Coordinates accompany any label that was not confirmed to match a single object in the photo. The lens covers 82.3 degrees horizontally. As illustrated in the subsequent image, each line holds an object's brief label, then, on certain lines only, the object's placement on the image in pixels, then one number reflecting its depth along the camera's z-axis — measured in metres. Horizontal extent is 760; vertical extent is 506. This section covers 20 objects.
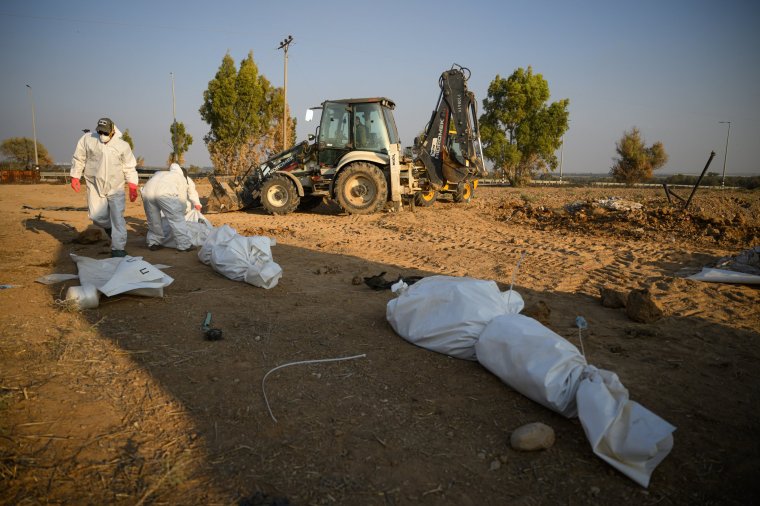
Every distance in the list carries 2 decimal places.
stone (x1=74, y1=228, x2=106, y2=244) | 6.60
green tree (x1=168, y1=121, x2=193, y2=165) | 29.38
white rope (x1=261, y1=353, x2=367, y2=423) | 2.61
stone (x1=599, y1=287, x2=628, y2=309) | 4.15
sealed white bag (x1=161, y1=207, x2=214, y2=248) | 6.61
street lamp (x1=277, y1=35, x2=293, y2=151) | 23.73
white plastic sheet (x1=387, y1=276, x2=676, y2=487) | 1.92
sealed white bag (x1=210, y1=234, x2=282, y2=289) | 4.59
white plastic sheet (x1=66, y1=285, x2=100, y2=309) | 3.63
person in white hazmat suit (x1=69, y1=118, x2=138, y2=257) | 5.82
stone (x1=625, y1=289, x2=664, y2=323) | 3.83
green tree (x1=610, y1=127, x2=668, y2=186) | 32.50
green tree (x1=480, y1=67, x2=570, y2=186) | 28.36
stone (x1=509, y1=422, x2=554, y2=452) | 2.08
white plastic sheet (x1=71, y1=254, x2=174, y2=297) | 3.84
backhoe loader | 10.28
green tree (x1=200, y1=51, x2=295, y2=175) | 24.47
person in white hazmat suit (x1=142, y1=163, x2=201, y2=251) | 6.38
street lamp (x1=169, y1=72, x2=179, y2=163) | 29.08
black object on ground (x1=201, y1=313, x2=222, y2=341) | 3.24
